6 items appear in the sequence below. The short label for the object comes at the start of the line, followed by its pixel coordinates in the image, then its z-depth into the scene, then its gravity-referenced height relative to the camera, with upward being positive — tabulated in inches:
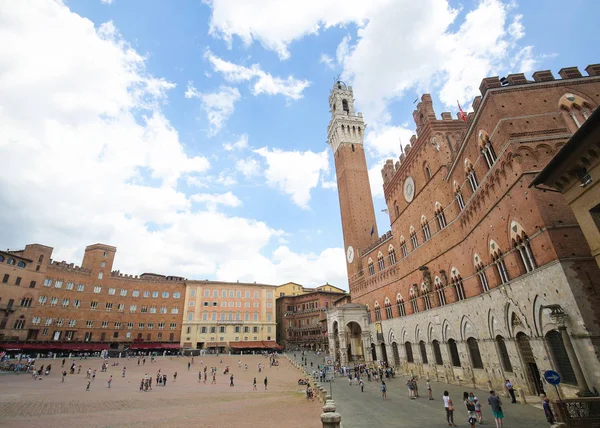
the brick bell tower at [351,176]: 1892.2 +1051.9
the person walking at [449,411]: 539.1 -103.4
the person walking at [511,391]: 637.3 -91.5
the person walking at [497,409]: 480.7 -93.0
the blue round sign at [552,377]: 369.1 -40.8
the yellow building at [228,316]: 2416.3 +298.1
